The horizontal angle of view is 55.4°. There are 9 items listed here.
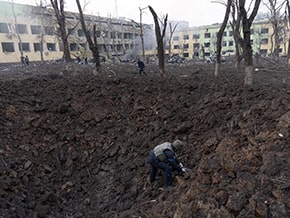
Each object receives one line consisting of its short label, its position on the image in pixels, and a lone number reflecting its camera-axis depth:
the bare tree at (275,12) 23.42
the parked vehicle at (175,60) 34.92
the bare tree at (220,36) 12.97
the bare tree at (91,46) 14.54
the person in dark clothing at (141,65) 15.52
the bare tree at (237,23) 13.40
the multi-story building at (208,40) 57.69
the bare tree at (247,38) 8.74
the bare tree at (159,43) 13.17
